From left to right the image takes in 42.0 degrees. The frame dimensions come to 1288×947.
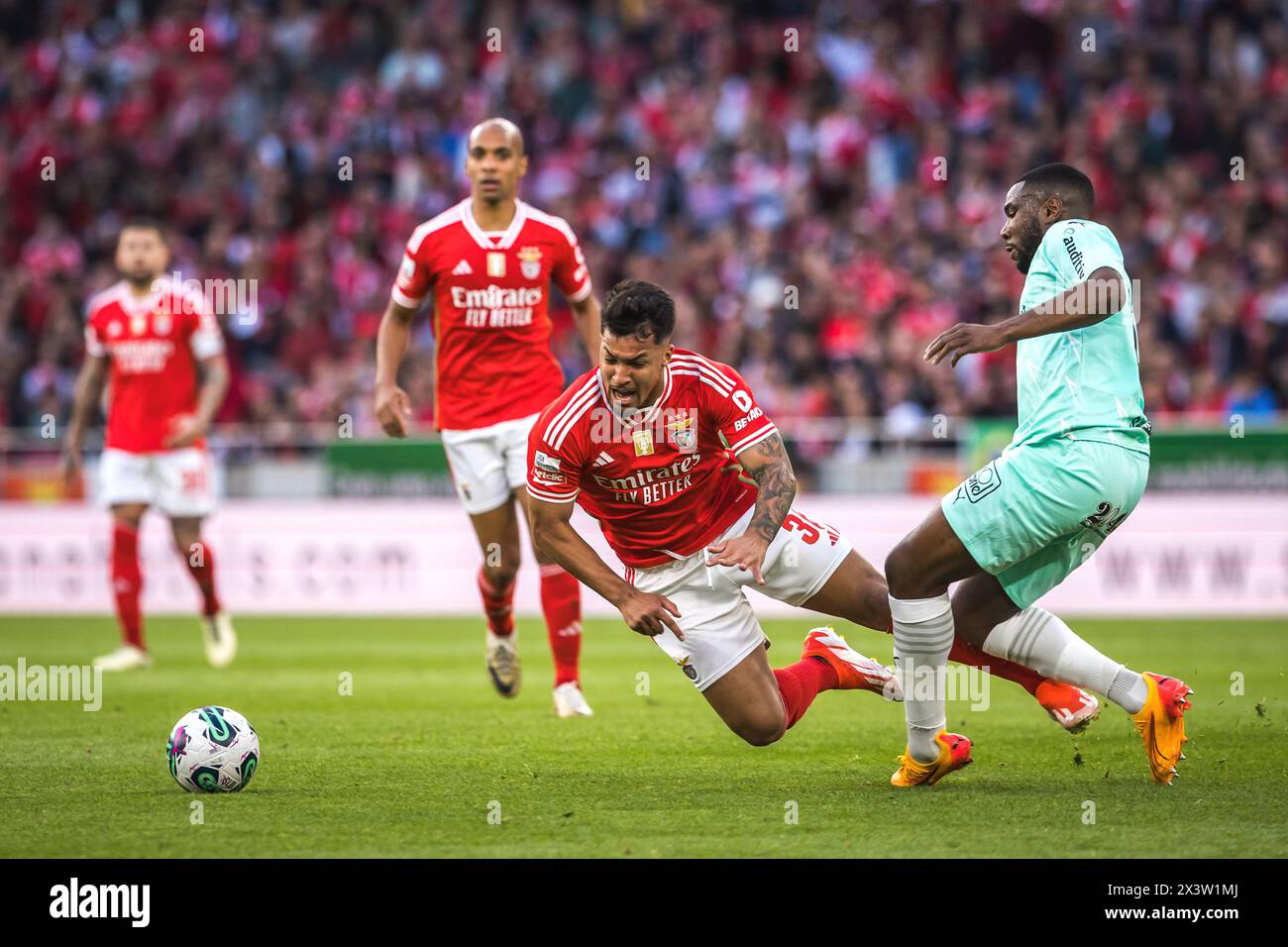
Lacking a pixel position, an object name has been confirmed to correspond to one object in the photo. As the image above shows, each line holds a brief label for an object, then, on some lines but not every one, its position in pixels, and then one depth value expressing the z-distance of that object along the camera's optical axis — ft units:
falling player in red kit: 20.43
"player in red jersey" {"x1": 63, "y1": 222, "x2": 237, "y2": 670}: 38.47
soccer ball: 20.97
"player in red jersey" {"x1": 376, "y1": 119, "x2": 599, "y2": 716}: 29.35
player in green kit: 19.97
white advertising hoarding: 52.39
